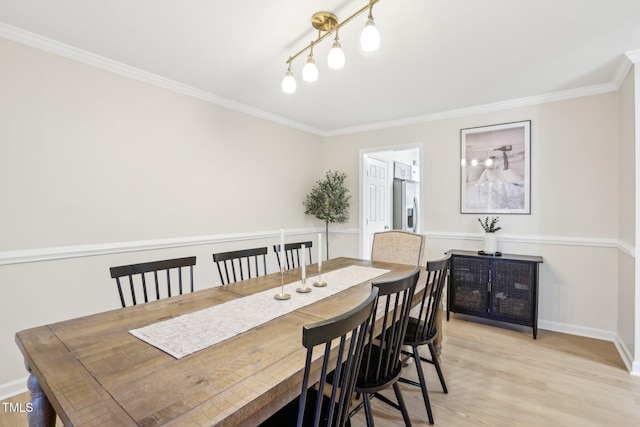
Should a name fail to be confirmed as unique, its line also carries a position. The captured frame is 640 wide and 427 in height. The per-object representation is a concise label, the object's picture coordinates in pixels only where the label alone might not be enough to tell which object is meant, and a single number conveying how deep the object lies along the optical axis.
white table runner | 1.16
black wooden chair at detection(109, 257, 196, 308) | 1.69
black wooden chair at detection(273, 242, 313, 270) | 2.56
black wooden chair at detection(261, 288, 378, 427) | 0.85
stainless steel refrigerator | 5.33
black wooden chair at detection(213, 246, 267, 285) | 2.20
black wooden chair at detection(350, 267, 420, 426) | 1.40
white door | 4.59
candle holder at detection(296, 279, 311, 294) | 1.81
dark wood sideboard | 3.03
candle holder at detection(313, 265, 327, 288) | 1.96
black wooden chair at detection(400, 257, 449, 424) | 1.83
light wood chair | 2.75
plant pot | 3.30
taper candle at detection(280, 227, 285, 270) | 1.72
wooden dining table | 0.78
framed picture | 3.33
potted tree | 4.39
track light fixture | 1.50
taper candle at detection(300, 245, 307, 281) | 1.76
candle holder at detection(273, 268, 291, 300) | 1.68
